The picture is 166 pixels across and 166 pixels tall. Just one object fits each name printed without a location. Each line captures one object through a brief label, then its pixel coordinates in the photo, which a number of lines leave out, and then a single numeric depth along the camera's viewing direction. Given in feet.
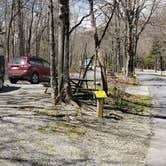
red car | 49.02
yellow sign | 25.19
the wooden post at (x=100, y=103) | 25.07
